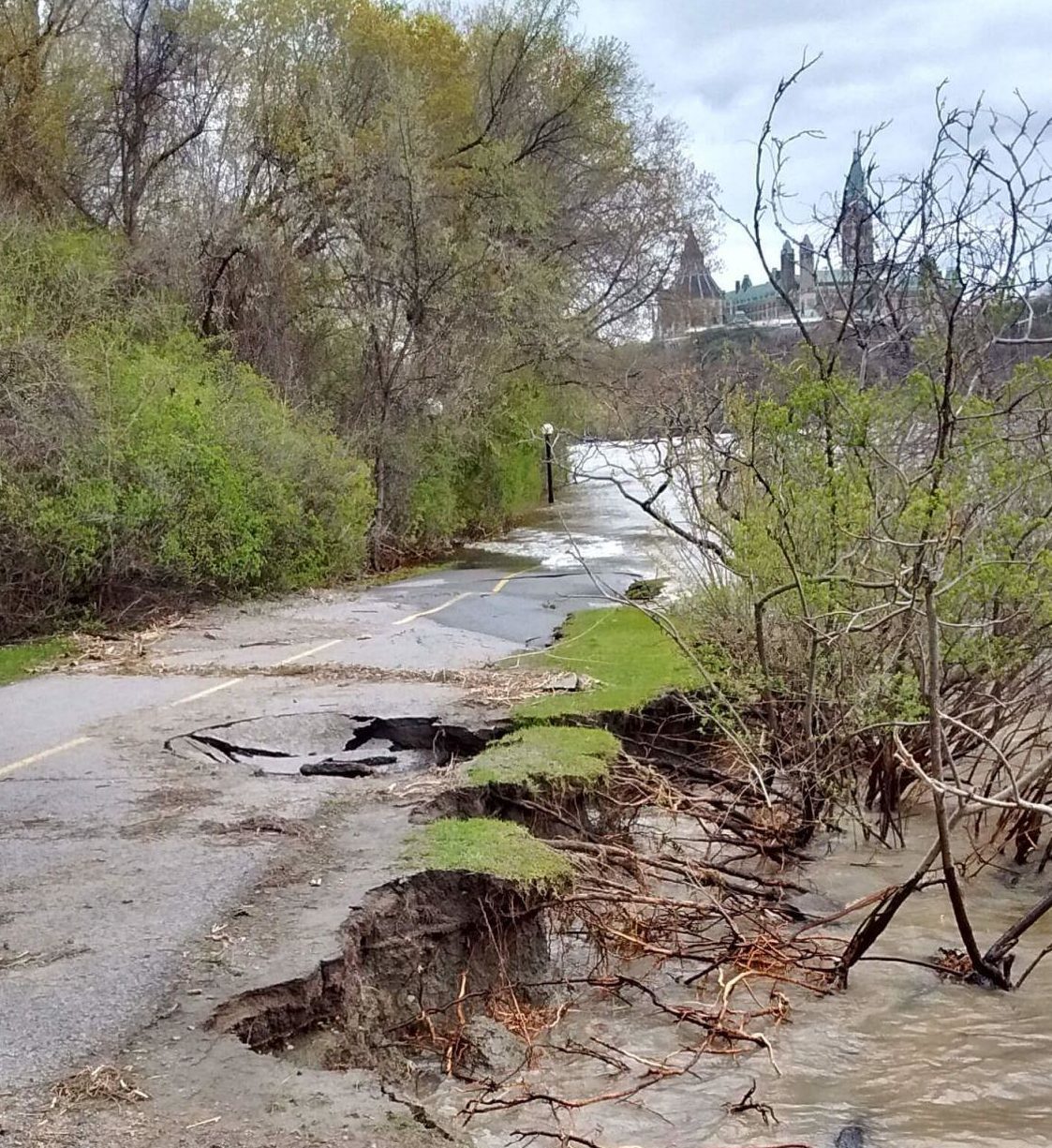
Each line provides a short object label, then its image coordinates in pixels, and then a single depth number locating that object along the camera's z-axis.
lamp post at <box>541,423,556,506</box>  36.12
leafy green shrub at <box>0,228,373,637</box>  14.64
